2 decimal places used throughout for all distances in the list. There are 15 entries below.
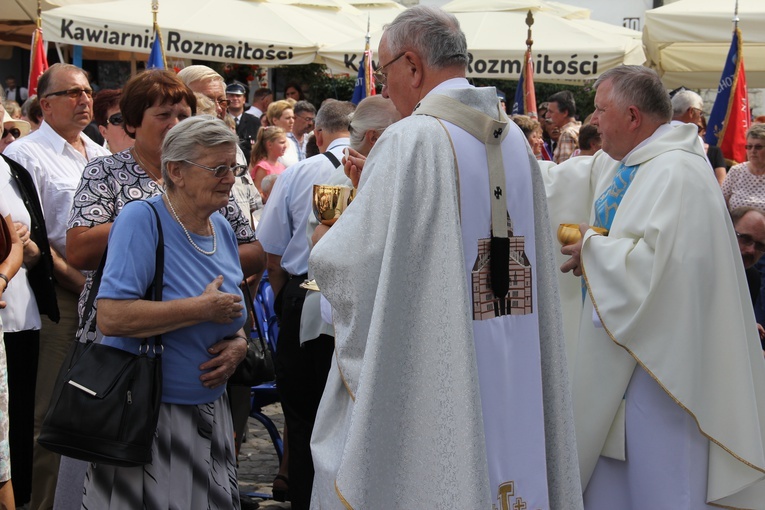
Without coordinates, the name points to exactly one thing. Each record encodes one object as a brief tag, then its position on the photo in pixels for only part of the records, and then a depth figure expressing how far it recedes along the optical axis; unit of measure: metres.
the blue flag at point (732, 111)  9.58
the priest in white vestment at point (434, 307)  2.85
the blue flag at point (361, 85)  11.09
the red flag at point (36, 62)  9.59
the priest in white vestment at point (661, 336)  3.98
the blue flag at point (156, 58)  8.92
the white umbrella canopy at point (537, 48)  11.62
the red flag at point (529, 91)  10.62
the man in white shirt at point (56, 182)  4.85
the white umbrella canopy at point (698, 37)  10.64
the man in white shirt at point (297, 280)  4.86
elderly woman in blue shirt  3.37
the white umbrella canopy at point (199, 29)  10.94
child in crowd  8.81
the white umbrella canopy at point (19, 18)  12.69
